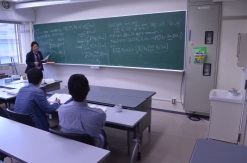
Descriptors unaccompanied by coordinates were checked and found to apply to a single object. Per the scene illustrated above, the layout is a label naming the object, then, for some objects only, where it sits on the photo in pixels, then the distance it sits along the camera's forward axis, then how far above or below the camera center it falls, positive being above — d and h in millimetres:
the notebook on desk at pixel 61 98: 2766 -560
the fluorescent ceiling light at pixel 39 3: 4942 +1409
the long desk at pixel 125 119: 2115 -669
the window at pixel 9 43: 6070 +454
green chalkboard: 4121 +391
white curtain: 6344 +693
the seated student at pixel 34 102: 2354 -515
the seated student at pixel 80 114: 1745 -494
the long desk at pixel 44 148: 1444 -701
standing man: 5191 -3
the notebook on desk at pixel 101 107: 2479 -619
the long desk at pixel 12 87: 3280 -574
